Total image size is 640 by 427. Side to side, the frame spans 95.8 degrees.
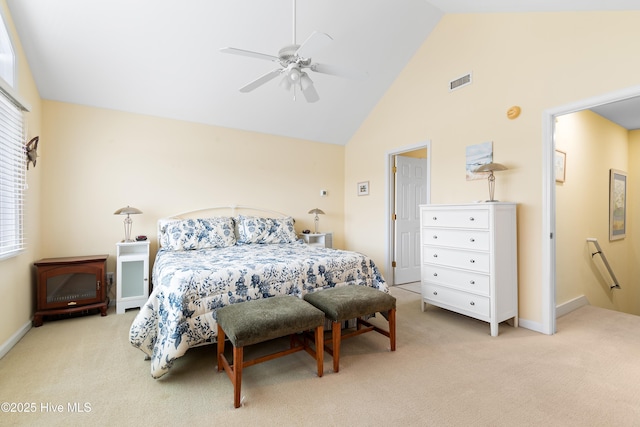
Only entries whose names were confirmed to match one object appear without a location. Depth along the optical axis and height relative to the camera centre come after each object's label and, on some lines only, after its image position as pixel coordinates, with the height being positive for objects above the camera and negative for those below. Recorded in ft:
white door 15.08 -0.04
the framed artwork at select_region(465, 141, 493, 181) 10.52 +2.07
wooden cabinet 9.66 -2.48
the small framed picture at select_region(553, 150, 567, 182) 10.60 +1.76
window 7.86 +1.62
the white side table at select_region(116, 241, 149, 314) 10.96 -2.40
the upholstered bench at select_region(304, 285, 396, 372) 7.05 -2.36
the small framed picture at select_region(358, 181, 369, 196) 16.32 +1.45
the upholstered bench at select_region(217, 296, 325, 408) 5.74 -2.32
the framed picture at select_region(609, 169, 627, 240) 13.03 +0.36
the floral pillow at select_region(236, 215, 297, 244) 13.32 -0.77
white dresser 8.99 -1.58
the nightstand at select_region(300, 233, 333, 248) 15.79 -1.42
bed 6.66 -1.71
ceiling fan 6.69 +3.83
